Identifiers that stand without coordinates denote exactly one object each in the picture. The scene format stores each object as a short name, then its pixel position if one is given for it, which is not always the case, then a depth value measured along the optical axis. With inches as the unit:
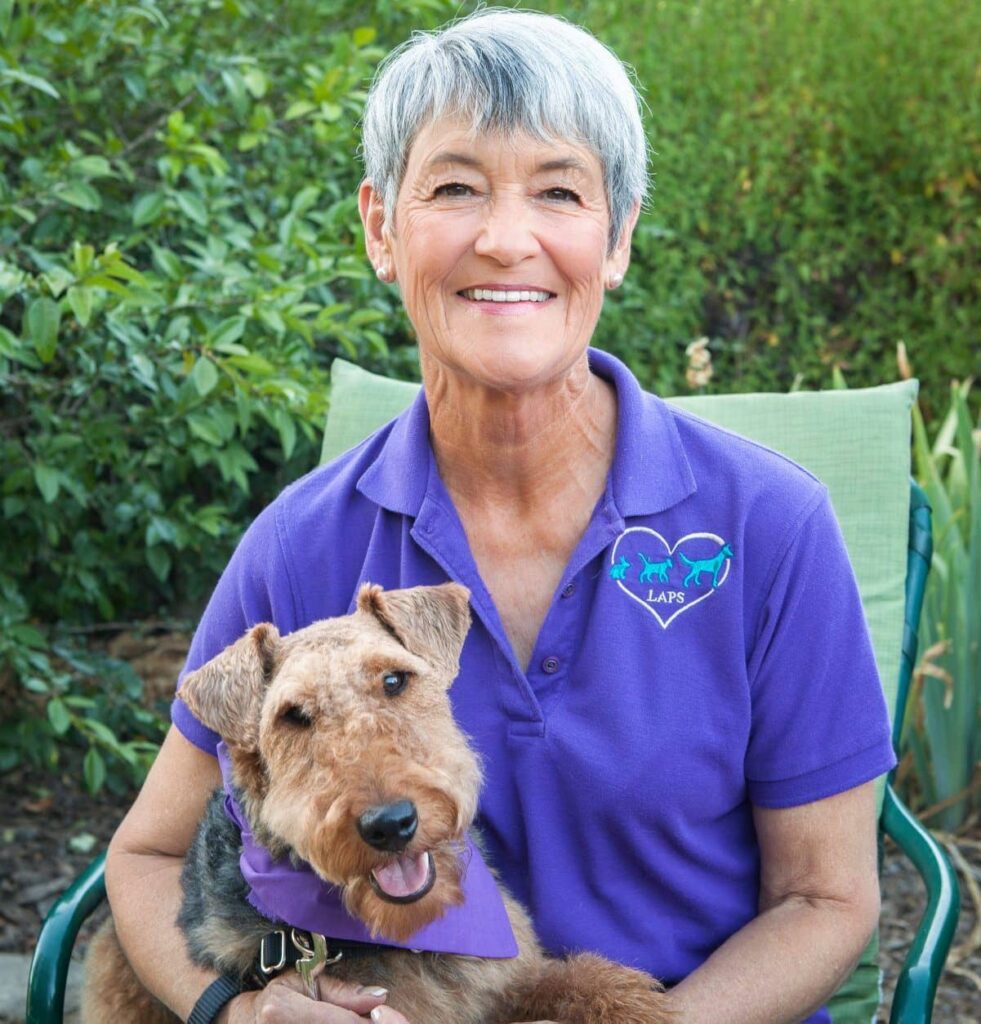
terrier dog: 73.6
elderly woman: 91.8
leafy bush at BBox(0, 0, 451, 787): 148.5
